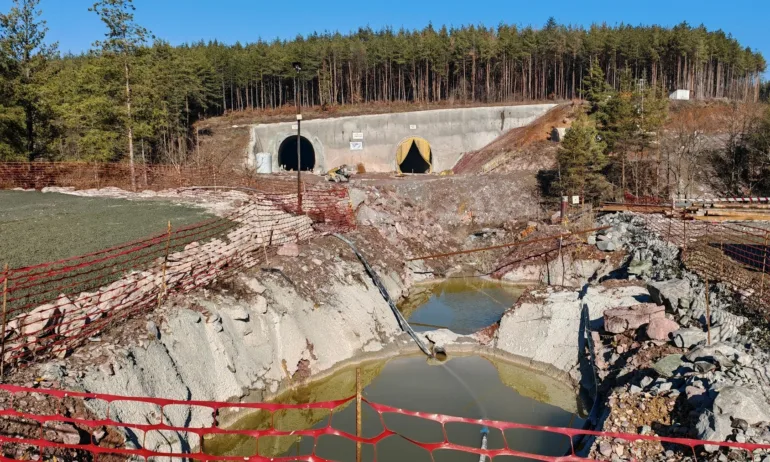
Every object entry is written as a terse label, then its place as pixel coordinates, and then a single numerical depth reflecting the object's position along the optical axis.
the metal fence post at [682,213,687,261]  16.86
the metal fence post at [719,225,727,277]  14.54
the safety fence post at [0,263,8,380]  8.27
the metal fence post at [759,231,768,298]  12.21
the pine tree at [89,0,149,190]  27.69
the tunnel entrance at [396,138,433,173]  48.97
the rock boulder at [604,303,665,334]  13.06
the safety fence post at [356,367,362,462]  5.31
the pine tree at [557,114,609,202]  29.92
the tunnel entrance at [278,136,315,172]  52.59
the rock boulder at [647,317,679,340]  12.09
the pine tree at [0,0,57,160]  29.95
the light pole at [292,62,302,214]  21.59
